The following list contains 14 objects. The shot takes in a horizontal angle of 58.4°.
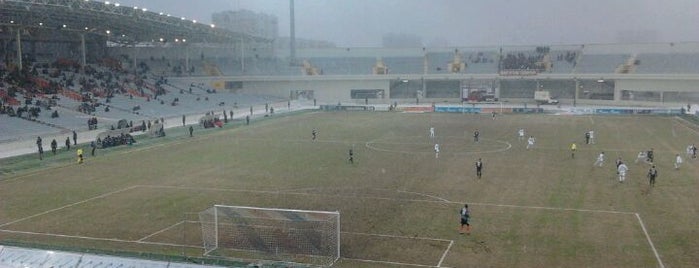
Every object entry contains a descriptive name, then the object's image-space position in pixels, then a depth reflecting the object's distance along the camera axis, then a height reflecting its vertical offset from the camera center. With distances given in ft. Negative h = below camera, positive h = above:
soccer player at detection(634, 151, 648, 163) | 114.39 -14.56
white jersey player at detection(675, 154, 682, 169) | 105.91 -14.52
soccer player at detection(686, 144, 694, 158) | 119.96 -14.23
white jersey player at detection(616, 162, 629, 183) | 94.27 -14.27
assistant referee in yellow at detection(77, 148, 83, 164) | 120.06 -14.61
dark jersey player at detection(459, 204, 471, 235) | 66.44 -14.98
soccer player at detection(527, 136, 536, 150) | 134.50 -14.01
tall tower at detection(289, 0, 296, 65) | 336.70 +24.65
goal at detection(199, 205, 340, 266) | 60.03 -15.64
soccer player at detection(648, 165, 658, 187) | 91.56 -14.46
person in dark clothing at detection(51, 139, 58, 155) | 130.93 -13.59
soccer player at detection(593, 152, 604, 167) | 109.91 -15.03
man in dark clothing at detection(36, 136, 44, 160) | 125.24 -13.52
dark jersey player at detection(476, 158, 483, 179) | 98.92 -14.37
